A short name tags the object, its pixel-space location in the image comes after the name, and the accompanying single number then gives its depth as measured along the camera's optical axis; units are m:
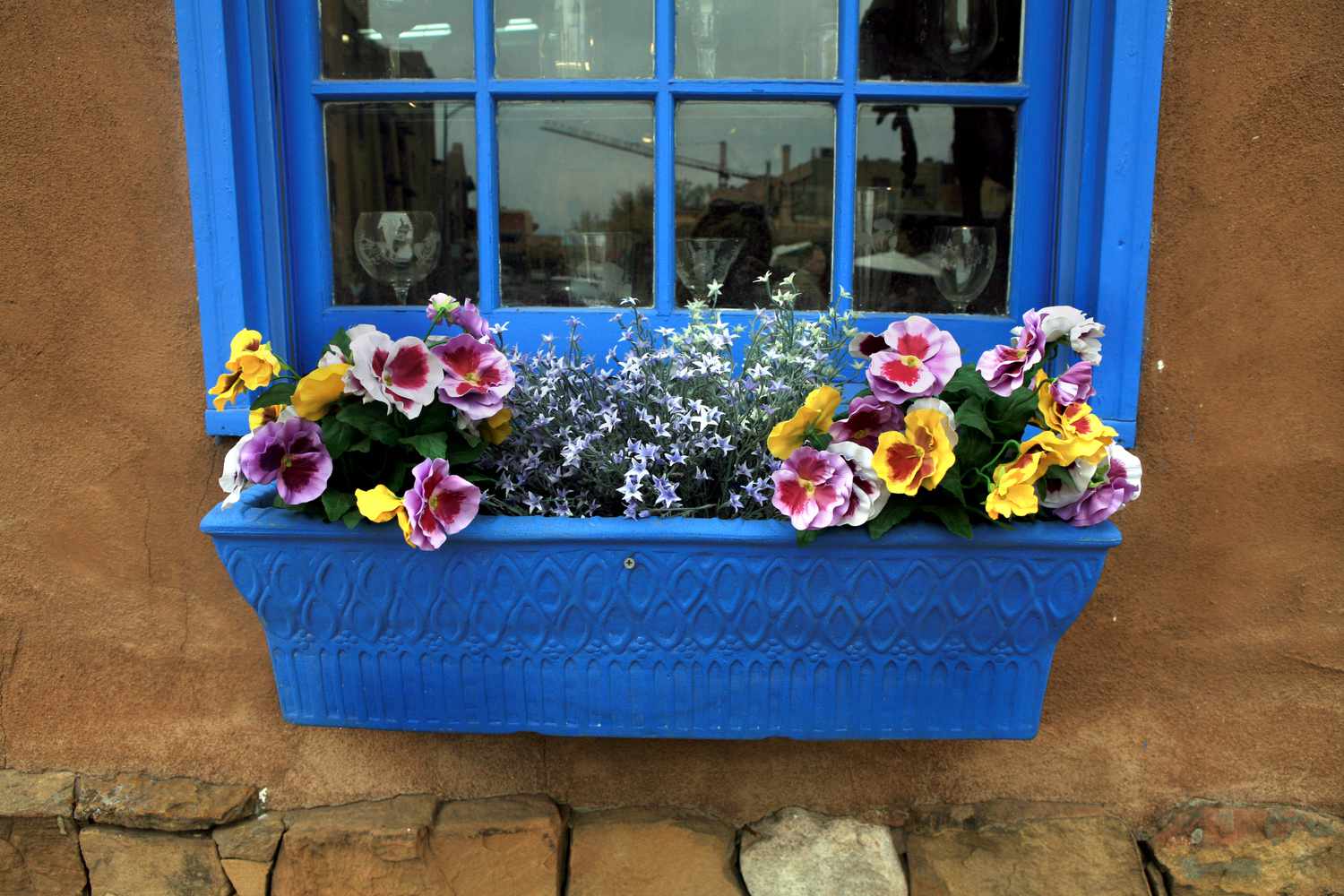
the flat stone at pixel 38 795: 1.78
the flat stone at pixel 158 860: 1.77
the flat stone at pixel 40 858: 1.79
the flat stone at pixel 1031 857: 1.68
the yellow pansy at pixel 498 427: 1.42
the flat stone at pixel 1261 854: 1.68
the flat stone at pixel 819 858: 1.69
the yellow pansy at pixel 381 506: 1.29
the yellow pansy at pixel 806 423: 1.31
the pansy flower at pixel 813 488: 1.28
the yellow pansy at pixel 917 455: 1.26
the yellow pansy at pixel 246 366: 1.35
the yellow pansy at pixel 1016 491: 1.25
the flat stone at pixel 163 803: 1.76
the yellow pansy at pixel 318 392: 1.33
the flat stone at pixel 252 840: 1.75
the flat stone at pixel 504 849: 1.69
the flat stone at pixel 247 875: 1.75
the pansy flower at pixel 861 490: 1.30
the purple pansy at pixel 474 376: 1.33
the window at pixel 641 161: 1.66
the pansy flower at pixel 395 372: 1.31
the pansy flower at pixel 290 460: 1.34
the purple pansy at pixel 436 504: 1.29
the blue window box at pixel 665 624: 1.37
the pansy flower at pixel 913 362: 1.31
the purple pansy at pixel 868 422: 1.33
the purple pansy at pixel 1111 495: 1.34
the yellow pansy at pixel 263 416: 1.38
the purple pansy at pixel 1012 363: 1.32
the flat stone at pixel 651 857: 1.70
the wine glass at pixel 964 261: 1.70
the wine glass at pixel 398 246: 1.73
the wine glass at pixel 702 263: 1.70
